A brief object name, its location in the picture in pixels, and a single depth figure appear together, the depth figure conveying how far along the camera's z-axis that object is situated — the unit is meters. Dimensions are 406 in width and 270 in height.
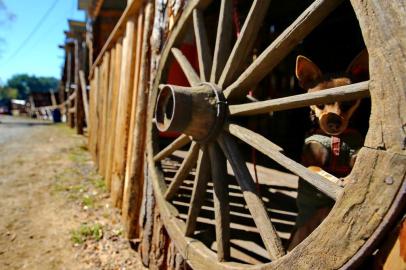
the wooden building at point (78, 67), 10.16
